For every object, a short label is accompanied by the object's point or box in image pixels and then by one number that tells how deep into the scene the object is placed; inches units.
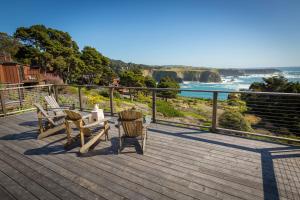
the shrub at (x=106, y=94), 727.1
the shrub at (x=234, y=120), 236.9
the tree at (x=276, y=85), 525.5
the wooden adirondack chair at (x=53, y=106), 175.2
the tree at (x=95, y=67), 1181.1
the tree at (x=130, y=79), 1267.2
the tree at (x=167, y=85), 1352.1
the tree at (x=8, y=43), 1149.9
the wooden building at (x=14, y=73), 577.3
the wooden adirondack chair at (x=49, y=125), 150.2
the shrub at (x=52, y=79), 813.6
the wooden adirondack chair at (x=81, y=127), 120.3
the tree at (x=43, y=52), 872.9
